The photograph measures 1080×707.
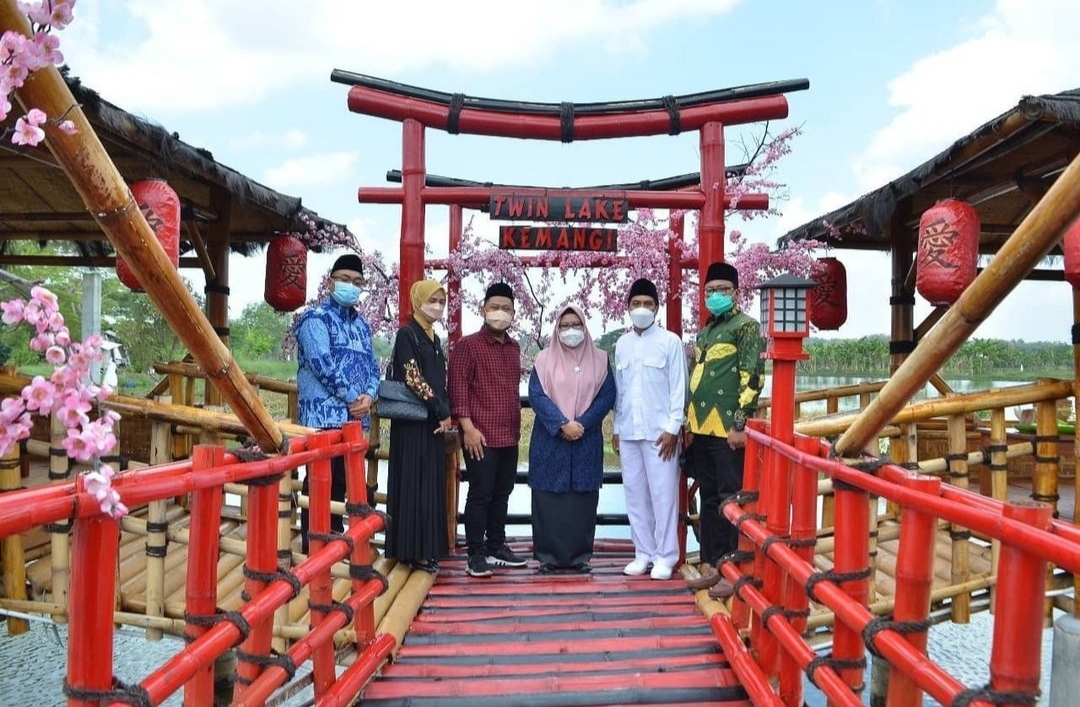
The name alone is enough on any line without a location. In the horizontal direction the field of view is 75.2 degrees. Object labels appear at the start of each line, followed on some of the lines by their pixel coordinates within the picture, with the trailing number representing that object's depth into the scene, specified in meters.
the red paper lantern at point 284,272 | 6.67
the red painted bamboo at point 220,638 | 1.52
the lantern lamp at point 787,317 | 2.73
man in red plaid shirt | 3.96
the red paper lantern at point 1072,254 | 3.70
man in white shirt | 3.89
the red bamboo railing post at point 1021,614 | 1.29
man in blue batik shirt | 3.80
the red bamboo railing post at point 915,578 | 1.70
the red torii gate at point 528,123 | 4.45
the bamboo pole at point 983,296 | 1.42
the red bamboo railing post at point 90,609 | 1.40
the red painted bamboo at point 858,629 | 1.43
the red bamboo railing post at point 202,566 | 1.85
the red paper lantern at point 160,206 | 4.33
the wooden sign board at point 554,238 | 4.59
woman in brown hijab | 3.76
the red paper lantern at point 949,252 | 4.53
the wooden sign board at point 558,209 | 4.44
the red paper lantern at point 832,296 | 7.40
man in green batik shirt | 3.63
